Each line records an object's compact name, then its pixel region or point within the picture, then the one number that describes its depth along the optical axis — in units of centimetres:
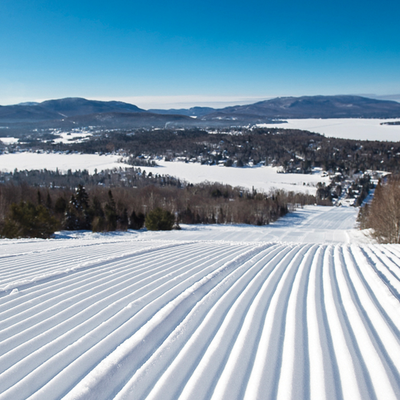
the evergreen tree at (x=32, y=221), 2334
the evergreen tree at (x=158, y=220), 3569
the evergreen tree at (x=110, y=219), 3469
